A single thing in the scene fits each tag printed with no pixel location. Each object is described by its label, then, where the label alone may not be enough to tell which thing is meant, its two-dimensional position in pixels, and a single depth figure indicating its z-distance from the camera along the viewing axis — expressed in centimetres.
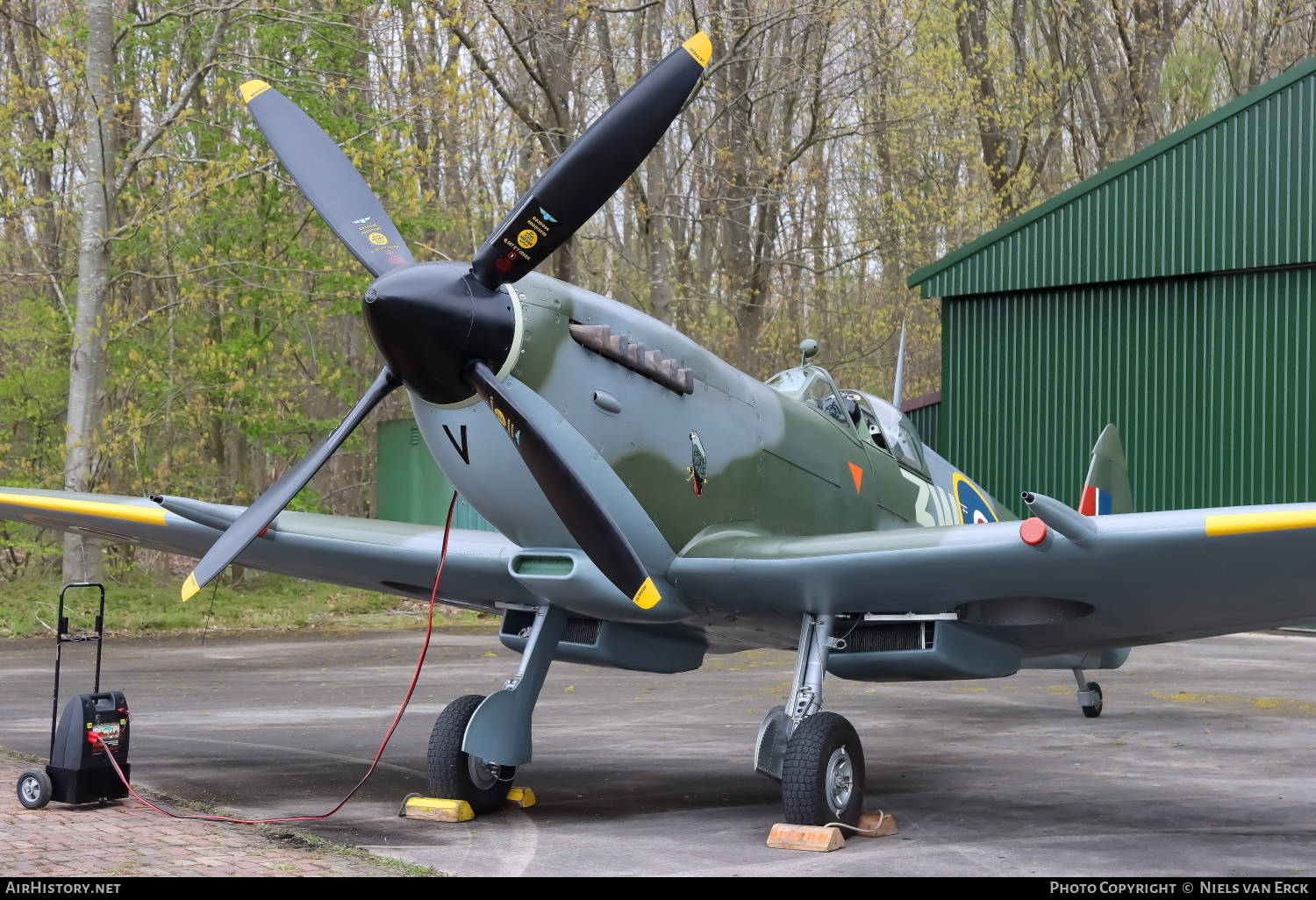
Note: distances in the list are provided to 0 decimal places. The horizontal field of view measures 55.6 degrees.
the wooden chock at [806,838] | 620
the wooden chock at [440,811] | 693
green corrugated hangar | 1777
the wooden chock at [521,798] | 741
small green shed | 2150
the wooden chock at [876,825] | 662
